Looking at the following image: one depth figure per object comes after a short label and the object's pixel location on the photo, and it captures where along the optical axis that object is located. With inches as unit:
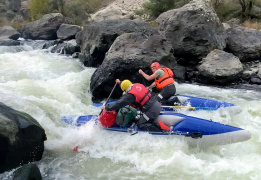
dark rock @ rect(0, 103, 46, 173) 164.7
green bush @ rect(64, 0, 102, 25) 823.7
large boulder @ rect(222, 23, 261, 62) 433.4
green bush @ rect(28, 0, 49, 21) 910.6
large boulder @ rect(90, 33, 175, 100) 301.0
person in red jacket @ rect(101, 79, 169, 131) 198.1
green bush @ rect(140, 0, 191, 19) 653.9
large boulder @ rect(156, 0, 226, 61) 413.4
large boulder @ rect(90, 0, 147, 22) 701.3
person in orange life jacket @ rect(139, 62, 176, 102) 255.0
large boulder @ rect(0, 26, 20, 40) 674.1
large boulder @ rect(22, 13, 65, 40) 696.4
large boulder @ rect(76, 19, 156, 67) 392.8
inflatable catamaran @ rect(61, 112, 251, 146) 195.6
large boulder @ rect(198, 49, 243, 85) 351.3
